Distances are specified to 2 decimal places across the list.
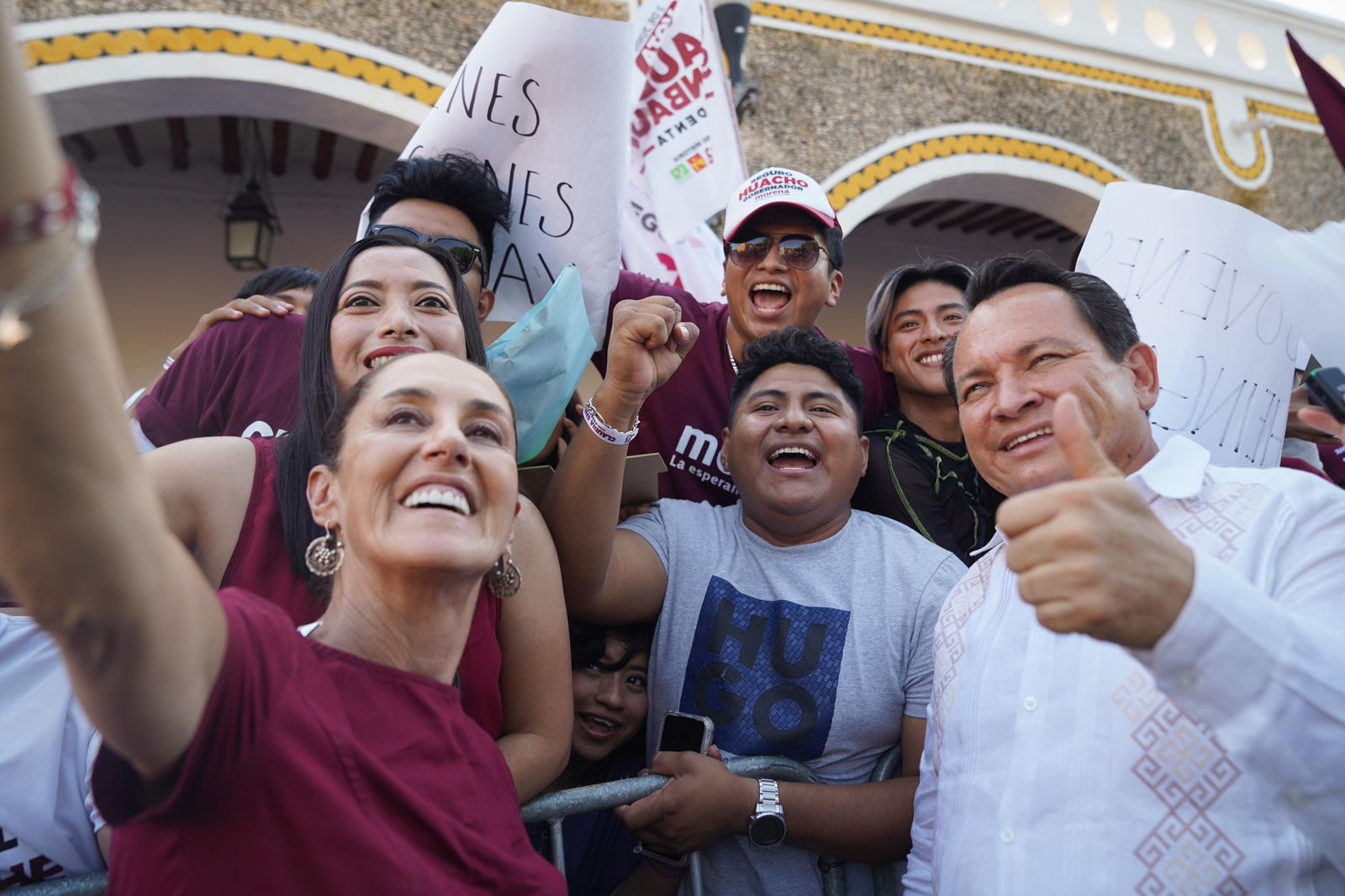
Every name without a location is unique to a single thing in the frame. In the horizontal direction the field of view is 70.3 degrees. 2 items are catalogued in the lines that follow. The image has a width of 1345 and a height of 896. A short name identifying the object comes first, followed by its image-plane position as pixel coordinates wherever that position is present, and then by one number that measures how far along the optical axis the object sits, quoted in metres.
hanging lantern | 6.20
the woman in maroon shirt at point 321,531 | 1.47
